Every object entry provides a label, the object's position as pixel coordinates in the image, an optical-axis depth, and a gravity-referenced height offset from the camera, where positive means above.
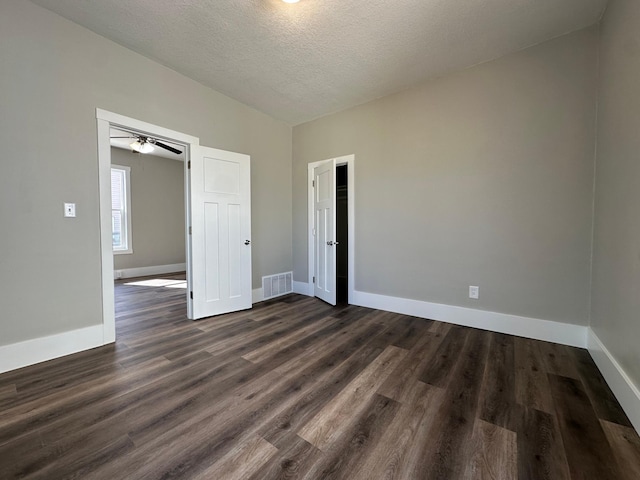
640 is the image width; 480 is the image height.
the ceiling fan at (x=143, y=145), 4.17 +1.35
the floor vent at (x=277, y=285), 4.03 -0.86
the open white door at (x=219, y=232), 3.08 -0.03
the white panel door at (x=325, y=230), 3.69 +0.00
